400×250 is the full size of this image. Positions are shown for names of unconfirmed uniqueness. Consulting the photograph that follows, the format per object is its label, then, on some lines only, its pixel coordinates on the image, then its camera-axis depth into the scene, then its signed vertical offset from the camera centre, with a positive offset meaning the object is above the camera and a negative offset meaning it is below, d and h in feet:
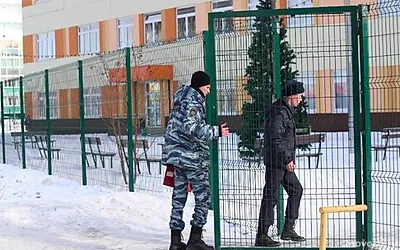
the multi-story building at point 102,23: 116.57 +14.88
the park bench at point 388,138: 27.96 -1.45
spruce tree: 25.94 +0.94
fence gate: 24.75 +0.10
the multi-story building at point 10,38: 331.77 +32.54
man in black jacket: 25.52 -1.59
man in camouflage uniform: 25.02 -1.53
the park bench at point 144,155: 41.83 -2.56
